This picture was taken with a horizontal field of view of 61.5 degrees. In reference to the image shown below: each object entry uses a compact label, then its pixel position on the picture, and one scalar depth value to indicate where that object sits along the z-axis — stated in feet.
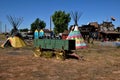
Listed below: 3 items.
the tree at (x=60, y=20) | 107.45
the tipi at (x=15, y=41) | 49.83
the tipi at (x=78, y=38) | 46.56
